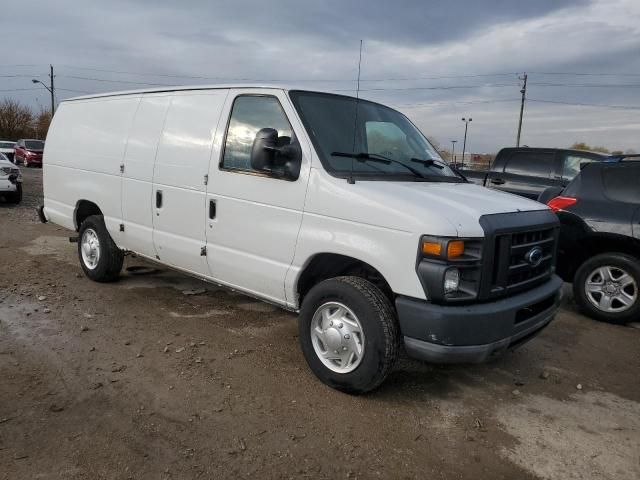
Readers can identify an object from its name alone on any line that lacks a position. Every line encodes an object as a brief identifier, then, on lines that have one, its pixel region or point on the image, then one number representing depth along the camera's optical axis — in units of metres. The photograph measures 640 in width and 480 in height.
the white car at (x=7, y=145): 28.94
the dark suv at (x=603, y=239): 5.41
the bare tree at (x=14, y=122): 55.81
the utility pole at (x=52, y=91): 52.16
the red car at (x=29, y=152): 28.79
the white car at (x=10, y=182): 12.48
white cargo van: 3.12
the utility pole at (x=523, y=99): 40.16
